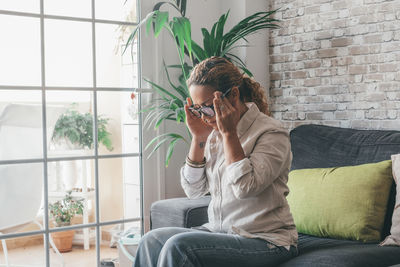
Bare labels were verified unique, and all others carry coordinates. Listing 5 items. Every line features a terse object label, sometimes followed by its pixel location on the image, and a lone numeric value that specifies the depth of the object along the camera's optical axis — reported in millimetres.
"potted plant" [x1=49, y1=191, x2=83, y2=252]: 3100
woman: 1823
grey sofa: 2069
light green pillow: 2342
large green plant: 2900
